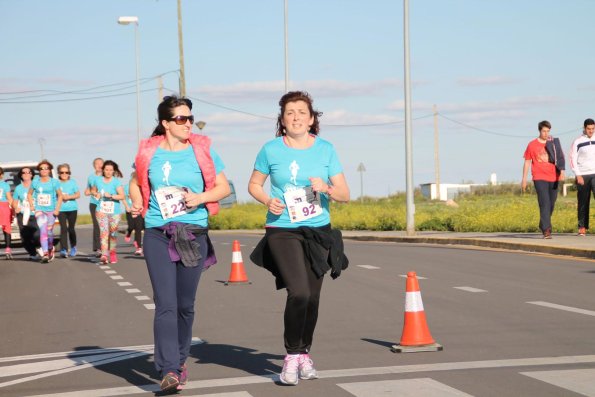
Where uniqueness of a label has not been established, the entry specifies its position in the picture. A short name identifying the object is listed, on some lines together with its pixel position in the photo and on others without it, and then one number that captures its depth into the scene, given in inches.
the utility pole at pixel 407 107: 1262.3
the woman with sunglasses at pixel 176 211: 327.0
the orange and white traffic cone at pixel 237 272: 695.7
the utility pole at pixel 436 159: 3390.7
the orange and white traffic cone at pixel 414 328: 388.2
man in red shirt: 940.0
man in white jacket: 944.3
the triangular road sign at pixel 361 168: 2443.4
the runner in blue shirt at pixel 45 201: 973.8
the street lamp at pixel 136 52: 2320.4
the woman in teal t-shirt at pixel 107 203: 914.1
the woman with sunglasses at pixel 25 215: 997.2
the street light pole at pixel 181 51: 2106.8
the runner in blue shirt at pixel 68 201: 1003.3
